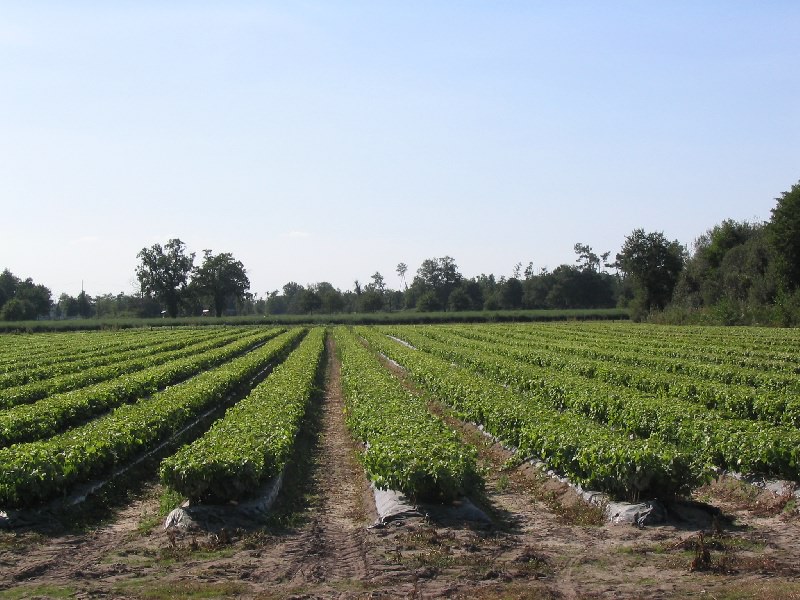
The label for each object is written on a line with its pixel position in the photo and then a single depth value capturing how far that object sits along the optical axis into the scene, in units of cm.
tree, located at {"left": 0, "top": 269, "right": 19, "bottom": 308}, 16628
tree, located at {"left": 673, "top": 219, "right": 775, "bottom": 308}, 6612
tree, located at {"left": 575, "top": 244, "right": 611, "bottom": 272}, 18225
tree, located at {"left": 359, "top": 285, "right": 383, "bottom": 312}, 14088
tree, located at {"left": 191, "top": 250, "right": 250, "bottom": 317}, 13388
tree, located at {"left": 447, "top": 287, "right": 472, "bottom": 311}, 14600
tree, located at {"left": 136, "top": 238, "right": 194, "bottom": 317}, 13088
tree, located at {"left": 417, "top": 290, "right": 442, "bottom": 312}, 13800
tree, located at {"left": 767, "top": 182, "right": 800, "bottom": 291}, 6141
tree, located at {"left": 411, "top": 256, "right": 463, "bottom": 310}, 17350
